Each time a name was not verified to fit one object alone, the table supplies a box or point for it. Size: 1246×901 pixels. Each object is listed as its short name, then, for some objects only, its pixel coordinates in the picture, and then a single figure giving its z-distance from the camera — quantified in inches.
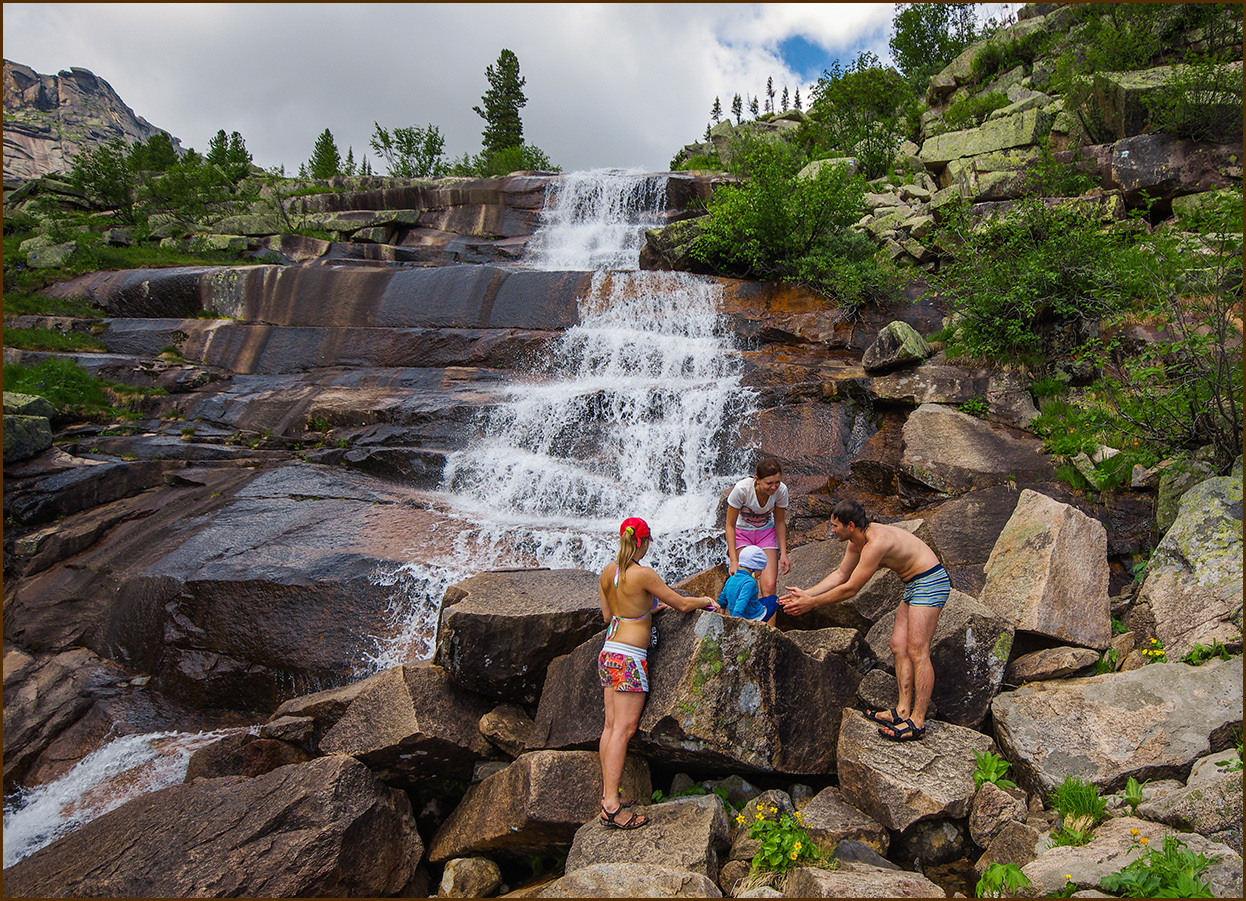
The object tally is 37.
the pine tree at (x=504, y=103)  1681.8
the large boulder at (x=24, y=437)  368.5
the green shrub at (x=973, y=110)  839.1
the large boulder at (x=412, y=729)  196.9
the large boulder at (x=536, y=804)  172.1
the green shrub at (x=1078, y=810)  146.7
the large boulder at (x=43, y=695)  237.3
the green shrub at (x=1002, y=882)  131.3
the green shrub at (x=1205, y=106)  477.1
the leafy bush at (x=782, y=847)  148.5
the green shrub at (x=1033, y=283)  356.2
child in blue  187.8
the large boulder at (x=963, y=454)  319.9
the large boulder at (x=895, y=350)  411.8
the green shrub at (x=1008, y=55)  960.9
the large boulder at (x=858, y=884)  129.2
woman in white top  200.1
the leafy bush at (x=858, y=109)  1027.9
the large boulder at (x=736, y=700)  170.1
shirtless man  176.4
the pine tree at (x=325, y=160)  1387.8
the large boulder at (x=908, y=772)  157.1
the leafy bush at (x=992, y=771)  163.6
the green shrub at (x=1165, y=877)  113.0
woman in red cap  165.9
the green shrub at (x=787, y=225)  562.9
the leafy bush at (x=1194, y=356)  232.2
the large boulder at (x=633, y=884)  133.0
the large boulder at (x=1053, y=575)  205.9
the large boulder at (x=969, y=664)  186.9
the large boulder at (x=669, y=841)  151.3
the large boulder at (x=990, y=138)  670.5
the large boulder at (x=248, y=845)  164.0
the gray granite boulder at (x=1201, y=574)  193.0
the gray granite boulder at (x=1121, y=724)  159.9
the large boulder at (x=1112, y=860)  117.1
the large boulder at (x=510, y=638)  207.9
